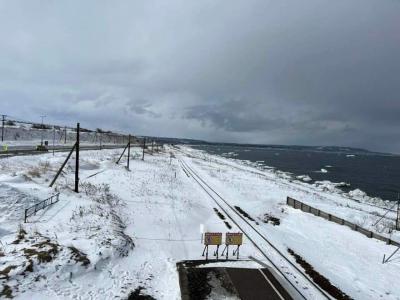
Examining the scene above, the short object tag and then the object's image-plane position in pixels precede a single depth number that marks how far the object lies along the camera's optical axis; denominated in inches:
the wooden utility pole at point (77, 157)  1061.1
